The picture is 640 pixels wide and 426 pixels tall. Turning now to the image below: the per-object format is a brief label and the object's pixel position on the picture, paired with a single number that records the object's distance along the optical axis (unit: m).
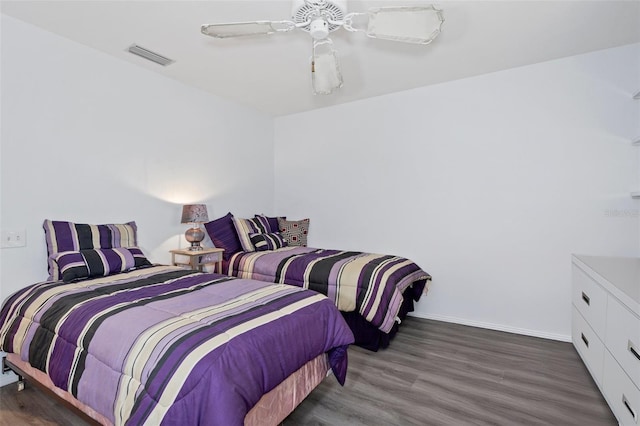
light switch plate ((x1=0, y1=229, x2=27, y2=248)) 2.21
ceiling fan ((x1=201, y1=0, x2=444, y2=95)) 1.61
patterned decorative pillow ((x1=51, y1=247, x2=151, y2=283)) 2.23
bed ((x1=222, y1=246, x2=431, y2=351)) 2.69
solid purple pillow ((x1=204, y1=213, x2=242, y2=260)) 3.60
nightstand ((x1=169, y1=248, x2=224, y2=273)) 3.15
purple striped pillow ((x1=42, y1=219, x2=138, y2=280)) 2.35
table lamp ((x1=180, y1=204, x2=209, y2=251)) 3.25
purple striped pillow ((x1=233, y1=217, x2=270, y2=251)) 3.66
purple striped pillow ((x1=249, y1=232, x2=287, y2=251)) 3.70
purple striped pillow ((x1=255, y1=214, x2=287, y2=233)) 4.12
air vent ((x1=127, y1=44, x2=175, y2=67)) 2.70
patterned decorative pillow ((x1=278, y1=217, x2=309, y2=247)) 4.21
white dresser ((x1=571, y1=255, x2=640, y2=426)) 1.53
